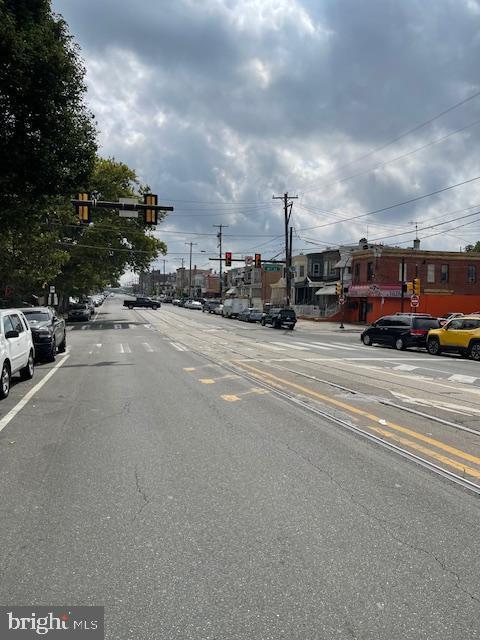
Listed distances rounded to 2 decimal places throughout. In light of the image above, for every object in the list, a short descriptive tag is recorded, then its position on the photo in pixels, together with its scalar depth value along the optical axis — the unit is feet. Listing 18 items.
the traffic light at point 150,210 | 69.82
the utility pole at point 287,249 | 153.59
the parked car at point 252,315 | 168.96
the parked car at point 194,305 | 281.54
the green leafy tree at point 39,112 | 34.60
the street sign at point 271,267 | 176.96
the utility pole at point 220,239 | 268.62
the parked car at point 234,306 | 190.29
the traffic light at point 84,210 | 67.78
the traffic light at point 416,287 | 110.93
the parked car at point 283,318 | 137.90
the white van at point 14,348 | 34.27
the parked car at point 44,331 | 55.11
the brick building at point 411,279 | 159.02
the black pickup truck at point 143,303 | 259.19
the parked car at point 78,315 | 149.59
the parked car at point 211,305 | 234.01
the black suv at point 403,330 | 82.02
